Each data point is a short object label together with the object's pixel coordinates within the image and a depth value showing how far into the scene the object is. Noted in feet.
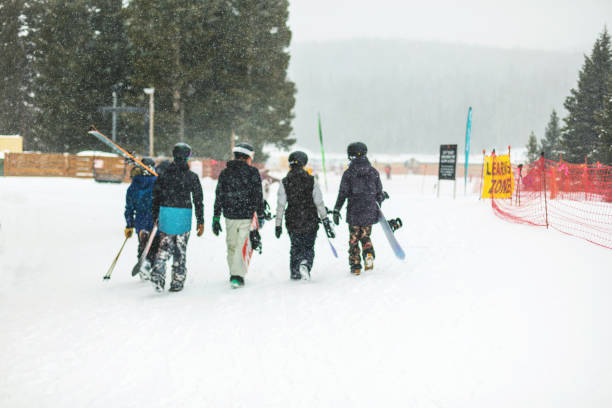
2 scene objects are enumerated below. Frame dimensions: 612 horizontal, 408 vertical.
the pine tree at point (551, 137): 190.04
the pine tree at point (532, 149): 191.48
